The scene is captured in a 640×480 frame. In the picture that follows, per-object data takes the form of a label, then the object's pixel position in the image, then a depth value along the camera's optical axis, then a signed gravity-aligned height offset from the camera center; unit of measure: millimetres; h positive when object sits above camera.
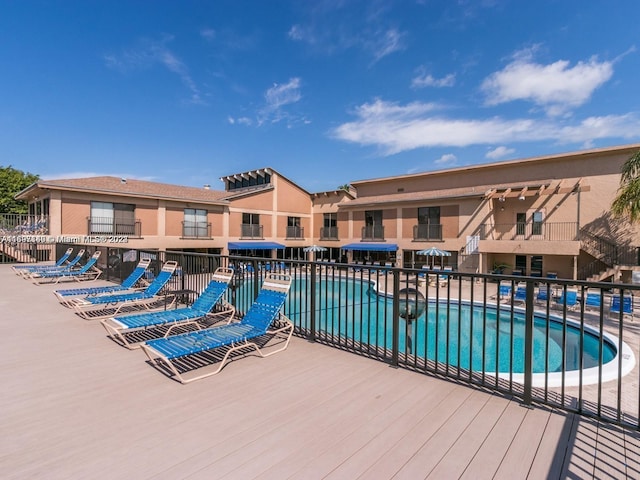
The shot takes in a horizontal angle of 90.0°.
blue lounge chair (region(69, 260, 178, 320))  6242 -1495
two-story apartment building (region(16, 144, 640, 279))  18406 +1469
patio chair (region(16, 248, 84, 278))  11073 -1199
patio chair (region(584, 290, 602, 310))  12539 -2480
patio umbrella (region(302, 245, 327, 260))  25161 -986
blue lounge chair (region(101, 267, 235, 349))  4672 -1256
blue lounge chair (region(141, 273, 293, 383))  3586 -1271
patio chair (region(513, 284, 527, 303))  14372 -2482
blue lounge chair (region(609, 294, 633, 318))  10734 -2354
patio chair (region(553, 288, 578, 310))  12188 -2502
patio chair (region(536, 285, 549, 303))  13380 -2484
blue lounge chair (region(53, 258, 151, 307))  7344 -1317
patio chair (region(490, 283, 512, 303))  14491 -2618
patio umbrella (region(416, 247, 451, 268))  19484 -920
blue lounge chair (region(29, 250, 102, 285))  10430 -1326
